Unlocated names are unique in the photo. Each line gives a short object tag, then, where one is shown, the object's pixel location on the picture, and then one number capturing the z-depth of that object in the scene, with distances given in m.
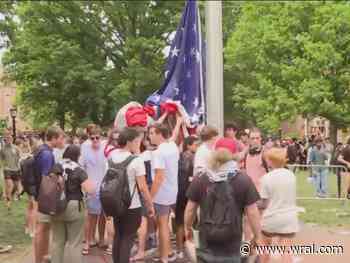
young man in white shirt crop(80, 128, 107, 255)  8.61
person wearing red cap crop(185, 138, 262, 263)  4.82
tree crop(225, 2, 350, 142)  32.56
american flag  10.23
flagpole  9.25
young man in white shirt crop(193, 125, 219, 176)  7.35
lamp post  38.84
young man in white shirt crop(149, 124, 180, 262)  7.03
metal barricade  16.33
